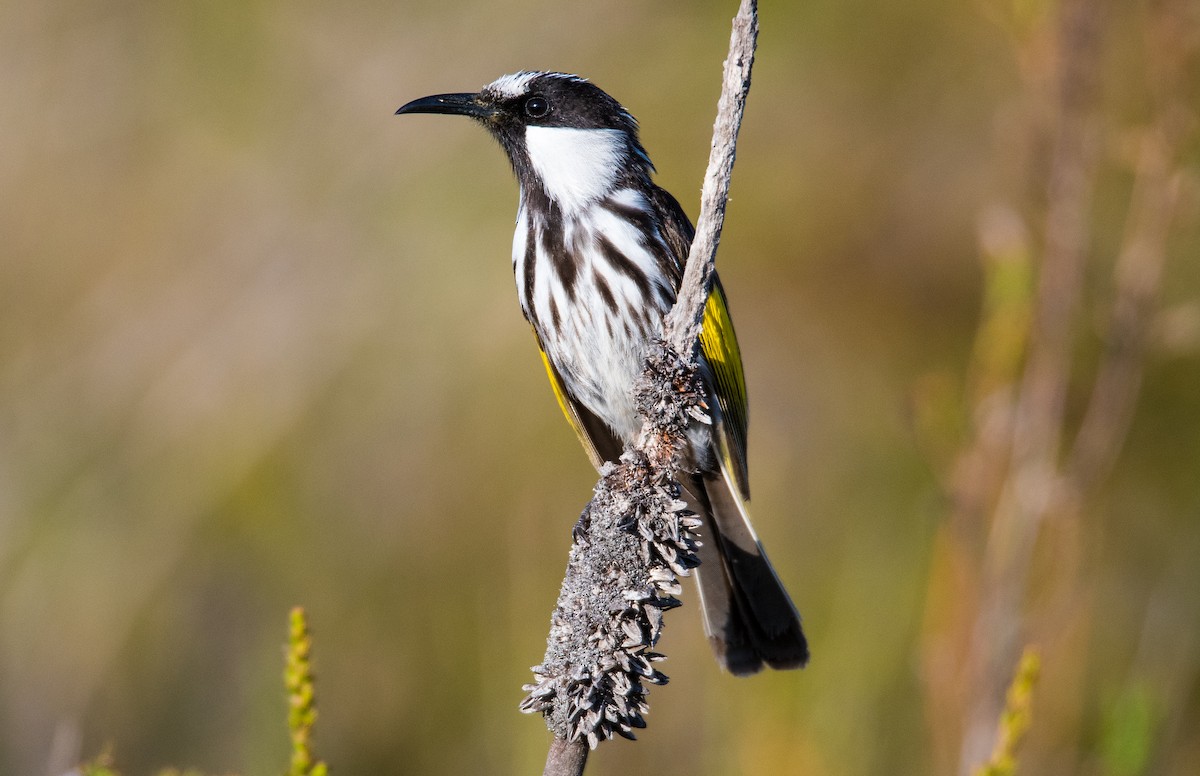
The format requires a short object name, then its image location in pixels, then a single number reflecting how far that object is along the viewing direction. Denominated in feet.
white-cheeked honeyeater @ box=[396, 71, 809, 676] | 22.95
